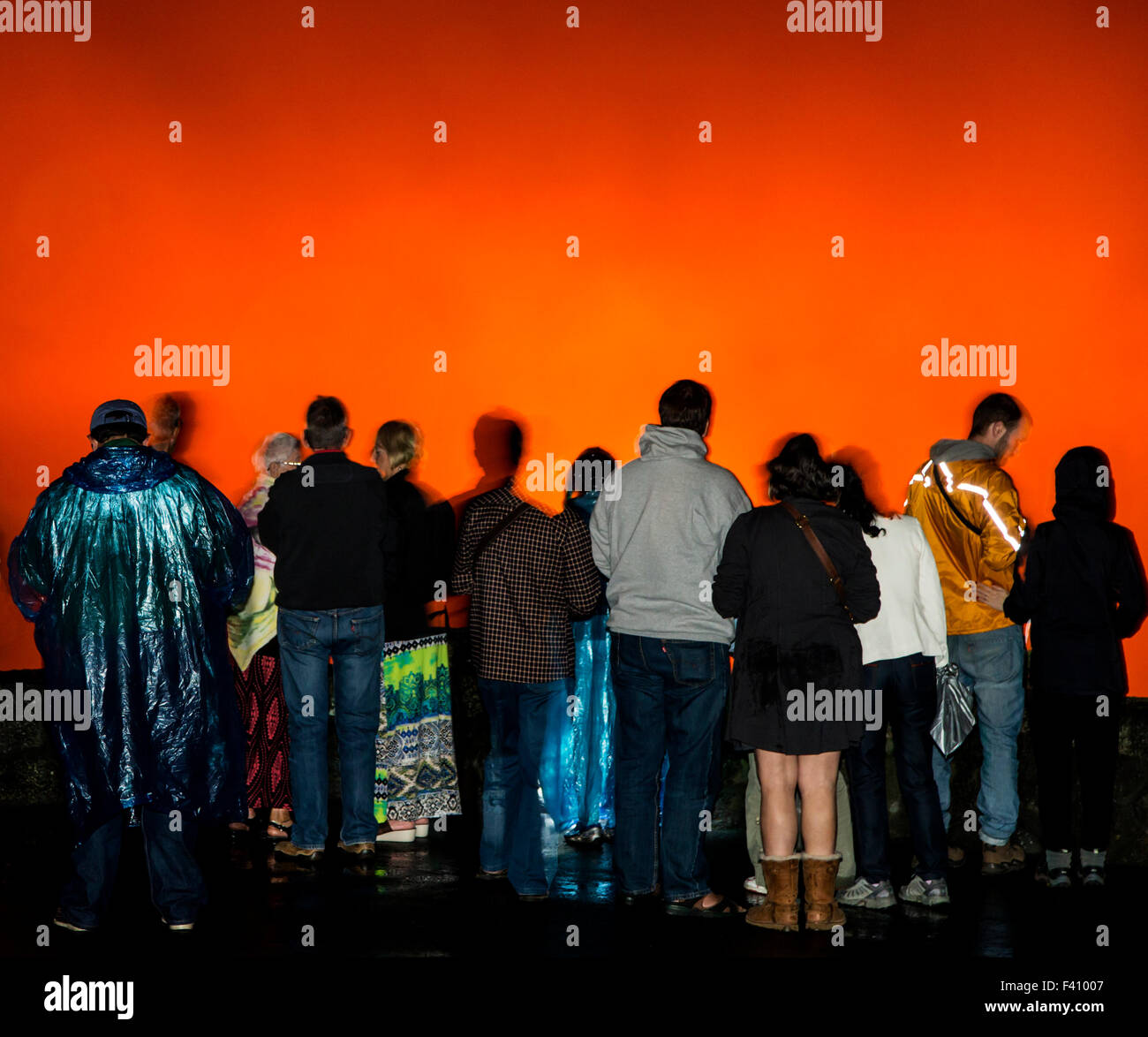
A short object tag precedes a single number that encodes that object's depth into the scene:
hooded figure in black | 4.09
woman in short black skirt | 3.57
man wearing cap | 3.57
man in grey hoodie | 3.79
